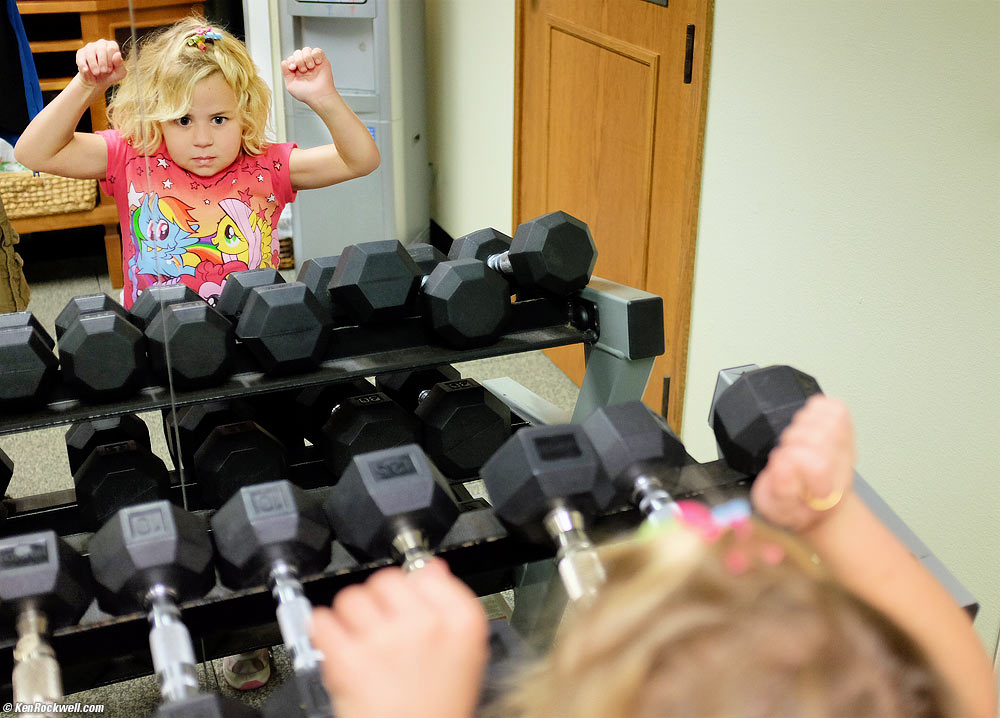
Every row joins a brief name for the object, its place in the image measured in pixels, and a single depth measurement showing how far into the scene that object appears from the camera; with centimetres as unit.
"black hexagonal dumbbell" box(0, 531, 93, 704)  63
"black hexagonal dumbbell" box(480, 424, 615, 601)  74
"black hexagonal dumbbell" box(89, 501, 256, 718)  65
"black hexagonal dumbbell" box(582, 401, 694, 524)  77
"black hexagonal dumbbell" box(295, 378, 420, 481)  106
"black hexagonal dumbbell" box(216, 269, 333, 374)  94
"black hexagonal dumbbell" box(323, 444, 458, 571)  73
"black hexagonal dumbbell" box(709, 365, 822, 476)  79
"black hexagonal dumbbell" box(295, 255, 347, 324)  109
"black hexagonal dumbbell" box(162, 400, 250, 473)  111
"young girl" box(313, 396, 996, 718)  46
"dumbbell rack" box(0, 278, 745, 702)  72
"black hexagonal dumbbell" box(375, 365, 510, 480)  110
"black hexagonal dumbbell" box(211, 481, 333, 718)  71
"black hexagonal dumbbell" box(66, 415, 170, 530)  100
